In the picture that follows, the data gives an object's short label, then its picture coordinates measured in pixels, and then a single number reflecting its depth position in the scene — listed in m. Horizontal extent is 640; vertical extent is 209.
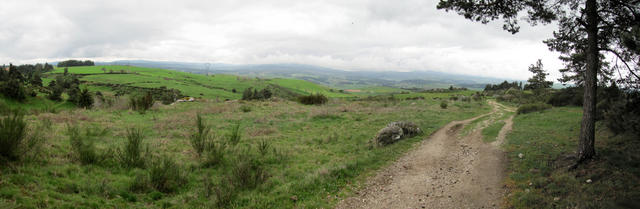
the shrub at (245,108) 27.62
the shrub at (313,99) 39.38
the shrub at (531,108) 24.20
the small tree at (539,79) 41.56
